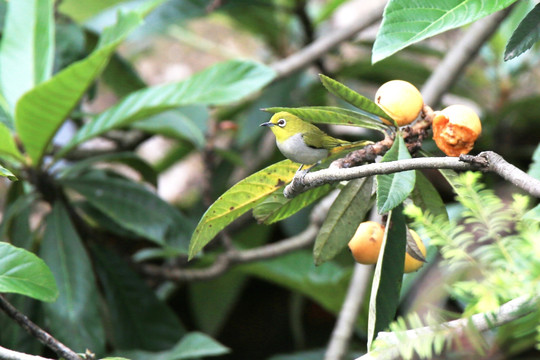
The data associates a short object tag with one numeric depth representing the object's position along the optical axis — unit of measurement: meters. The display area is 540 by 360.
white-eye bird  4.60
